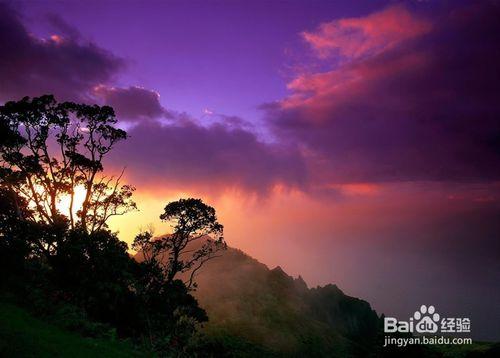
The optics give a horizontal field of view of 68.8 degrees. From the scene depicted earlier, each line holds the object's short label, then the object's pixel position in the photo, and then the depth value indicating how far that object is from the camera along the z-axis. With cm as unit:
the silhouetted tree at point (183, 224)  4209
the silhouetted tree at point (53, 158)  3403
